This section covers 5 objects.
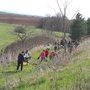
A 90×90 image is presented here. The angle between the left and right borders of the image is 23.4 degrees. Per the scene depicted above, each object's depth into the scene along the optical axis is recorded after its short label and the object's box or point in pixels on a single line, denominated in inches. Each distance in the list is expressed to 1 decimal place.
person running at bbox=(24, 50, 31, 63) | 711.9
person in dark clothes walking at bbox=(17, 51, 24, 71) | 604.5
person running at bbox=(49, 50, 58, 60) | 609.0
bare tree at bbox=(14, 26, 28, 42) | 2129.8
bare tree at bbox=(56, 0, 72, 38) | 1076.4
